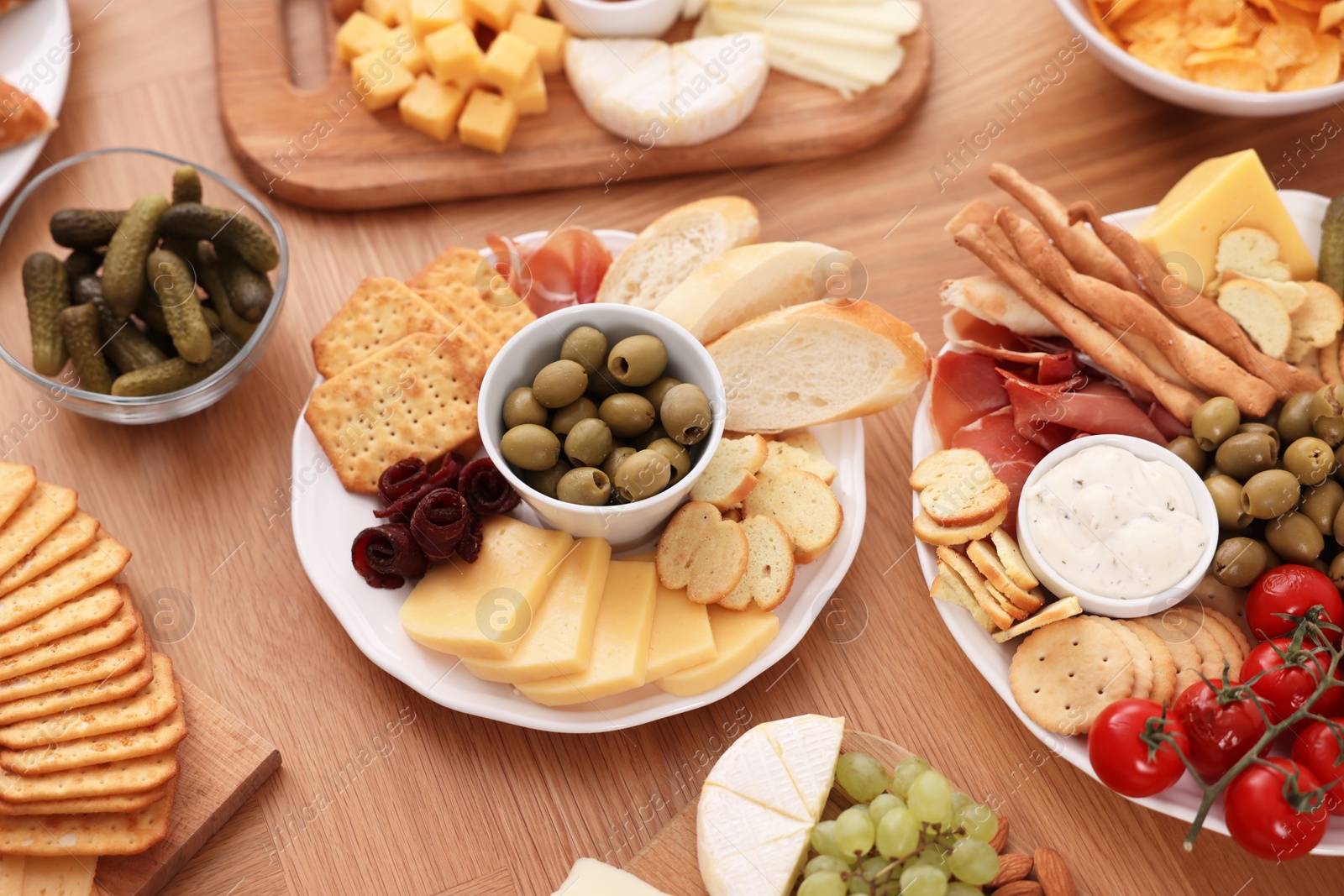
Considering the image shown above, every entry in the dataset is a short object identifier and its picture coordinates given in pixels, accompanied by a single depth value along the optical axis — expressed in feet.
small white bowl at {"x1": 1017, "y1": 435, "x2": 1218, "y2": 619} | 2.65
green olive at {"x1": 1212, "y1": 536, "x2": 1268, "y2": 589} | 2.70
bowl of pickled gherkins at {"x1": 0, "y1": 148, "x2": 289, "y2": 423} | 2.81
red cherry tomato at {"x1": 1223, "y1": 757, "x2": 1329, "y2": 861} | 2.52
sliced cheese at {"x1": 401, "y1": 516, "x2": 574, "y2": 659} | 2.66
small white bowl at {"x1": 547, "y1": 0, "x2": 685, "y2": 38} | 3.11
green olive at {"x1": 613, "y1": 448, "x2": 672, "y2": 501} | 2.62
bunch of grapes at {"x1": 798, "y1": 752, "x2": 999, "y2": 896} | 2.55
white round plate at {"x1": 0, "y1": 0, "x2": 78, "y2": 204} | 3.11
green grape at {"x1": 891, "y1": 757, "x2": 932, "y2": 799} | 2.63
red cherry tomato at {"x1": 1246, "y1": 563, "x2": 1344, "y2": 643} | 2.64
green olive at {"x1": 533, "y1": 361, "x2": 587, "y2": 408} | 2.67
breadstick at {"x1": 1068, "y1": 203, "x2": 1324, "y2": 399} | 2.80
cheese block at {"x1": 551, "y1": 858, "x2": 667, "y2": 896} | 2.60
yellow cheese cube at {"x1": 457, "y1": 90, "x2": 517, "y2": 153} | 3.10
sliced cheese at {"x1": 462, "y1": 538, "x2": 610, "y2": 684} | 2.65
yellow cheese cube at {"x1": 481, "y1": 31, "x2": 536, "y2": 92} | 3.09
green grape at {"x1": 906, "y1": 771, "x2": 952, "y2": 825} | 2.57
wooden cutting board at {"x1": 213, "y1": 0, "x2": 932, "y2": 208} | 3.12
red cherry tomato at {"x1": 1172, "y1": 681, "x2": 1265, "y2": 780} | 2.56
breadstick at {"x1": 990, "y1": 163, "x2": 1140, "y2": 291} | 2.86
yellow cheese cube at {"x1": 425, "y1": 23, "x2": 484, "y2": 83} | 3.08
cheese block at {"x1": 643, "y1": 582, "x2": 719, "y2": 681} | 2.67
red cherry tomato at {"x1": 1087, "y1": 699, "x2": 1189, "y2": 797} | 2.54
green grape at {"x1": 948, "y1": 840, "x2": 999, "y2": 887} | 2.56
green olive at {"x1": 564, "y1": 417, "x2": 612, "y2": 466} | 2.66
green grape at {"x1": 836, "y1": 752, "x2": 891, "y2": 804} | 2.64
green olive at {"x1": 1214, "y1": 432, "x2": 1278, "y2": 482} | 2.71
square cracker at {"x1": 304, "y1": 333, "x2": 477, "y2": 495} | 2.80
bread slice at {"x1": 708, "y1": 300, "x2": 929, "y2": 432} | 2.79
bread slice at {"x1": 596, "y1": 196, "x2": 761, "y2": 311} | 2.92
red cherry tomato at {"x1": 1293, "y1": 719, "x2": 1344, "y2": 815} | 2.55
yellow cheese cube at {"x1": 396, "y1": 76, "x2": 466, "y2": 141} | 3.12
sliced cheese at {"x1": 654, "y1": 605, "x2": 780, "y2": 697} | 2.68
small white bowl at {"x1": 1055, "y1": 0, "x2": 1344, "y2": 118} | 2.92
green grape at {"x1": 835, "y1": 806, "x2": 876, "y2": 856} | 2.56
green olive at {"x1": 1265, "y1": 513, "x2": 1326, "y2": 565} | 2.69
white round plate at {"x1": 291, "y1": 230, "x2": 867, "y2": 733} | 2.69
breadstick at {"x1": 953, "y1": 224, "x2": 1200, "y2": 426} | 2.81
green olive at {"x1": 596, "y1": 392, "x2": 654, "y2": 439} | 2.68
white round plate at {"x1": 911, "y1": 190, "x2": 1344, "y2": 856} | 2.60
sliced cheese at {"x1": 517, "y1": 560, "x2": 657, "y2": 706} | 2.66
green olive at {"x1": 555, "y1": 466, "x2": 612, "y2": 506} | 2.63
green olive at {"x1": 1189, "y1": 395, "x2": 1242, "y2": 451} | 2.74
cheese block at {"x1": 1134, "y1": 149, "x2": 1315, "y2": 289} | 2.84
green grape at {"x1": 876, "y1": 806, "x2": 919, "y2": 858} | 2.54
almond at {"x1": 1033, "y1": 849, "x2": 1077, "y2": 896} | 2.62
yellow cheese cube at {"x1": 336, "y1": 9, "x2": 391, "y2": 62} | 3.17
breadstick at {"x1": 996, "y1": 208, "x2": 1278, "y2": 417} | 2.78
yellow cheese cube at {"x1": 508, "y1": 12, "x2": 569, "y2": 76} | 3.14
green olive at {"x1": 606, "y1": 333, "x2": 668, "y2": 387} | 2.68
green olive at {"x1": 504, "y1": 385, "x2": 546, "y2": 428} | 2.68
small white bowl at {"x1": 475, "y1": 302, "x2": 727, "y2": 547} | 2.65
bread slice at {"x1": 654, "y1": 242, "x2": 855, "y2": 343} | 2.82
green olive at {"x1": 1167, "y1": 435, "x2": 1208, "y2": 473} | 2.77
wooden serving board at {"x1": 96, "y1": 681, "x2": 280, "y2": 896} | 2.66
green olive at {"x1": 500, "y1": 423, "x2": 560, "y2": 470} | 2.64
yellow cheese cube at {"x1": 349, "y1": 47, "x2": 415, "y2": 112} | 3.14
